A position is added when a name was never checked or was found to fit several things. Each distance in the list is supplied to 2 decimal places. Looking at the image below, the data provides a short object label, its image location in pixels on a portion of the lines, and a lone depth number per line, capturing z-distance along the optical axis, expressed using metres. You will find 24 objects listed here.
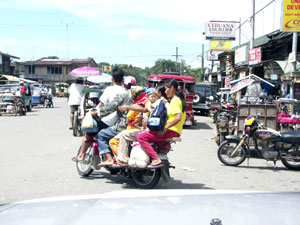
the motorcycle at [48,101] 29.29
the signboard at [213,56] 35.83
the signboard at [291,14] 14.40
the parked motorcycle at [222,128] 9.98
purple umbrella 18.11
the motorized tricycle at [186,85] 15.53
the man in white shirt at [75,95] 12.69
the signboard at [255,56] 20.11
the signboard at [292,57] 14.61
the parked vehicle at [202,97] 23.36
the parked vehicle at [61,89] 61.18
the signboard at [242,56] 24.58
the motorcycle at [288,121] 9.50
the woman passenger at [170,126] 5.68
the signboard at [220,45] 29.33
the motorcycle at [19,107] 20.28
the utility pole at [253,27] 20.36
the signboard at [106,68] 56.83
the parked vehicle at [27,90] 23.38
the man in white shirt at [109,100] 6.32
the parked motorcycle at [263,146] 7.69
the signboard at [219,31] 28.12
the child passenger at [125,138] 5.91
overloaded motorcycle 5.72
